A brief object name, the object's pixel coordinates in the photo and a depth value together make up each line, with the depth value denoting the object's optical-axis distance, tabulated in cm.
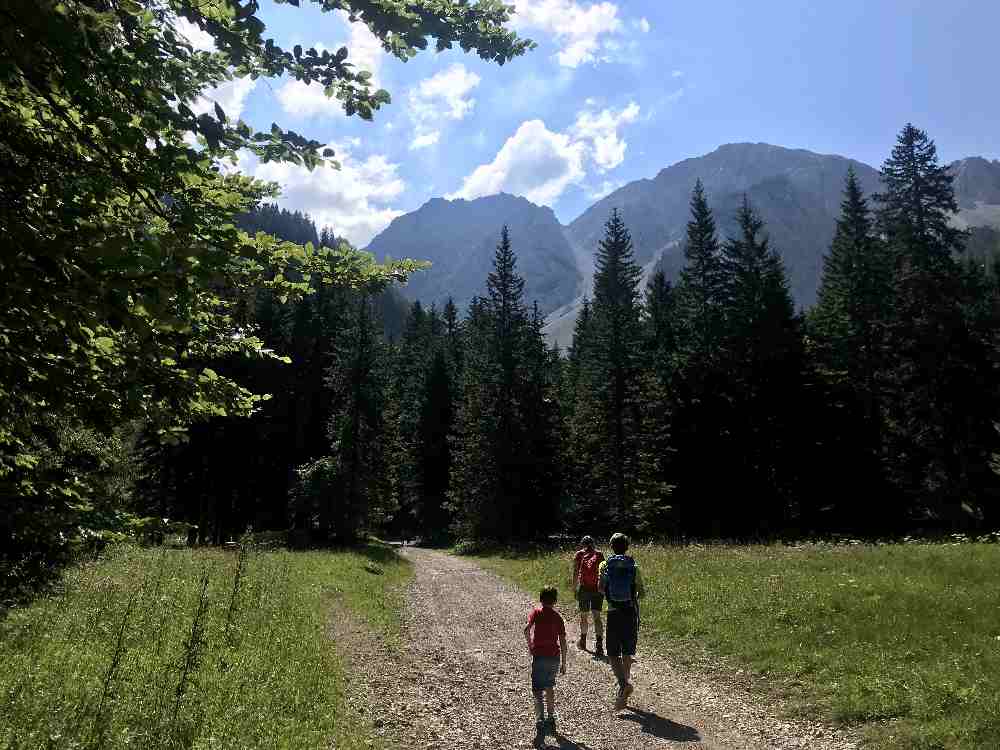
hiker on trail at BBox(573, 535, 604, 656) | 1180
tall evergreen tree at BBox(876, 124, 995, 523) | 3192
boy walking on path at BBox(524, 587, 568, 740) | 748
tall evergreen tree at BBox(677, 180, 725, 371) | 4000
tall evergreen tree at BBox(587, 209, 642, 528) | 3503
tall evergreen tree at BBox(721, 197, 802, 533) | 3616
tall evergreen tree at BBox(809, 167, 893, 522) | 3722
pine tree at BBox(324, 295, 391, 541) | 3506
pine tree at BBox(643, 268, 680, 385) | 4214
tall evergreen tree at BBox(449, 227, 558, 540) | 3769
